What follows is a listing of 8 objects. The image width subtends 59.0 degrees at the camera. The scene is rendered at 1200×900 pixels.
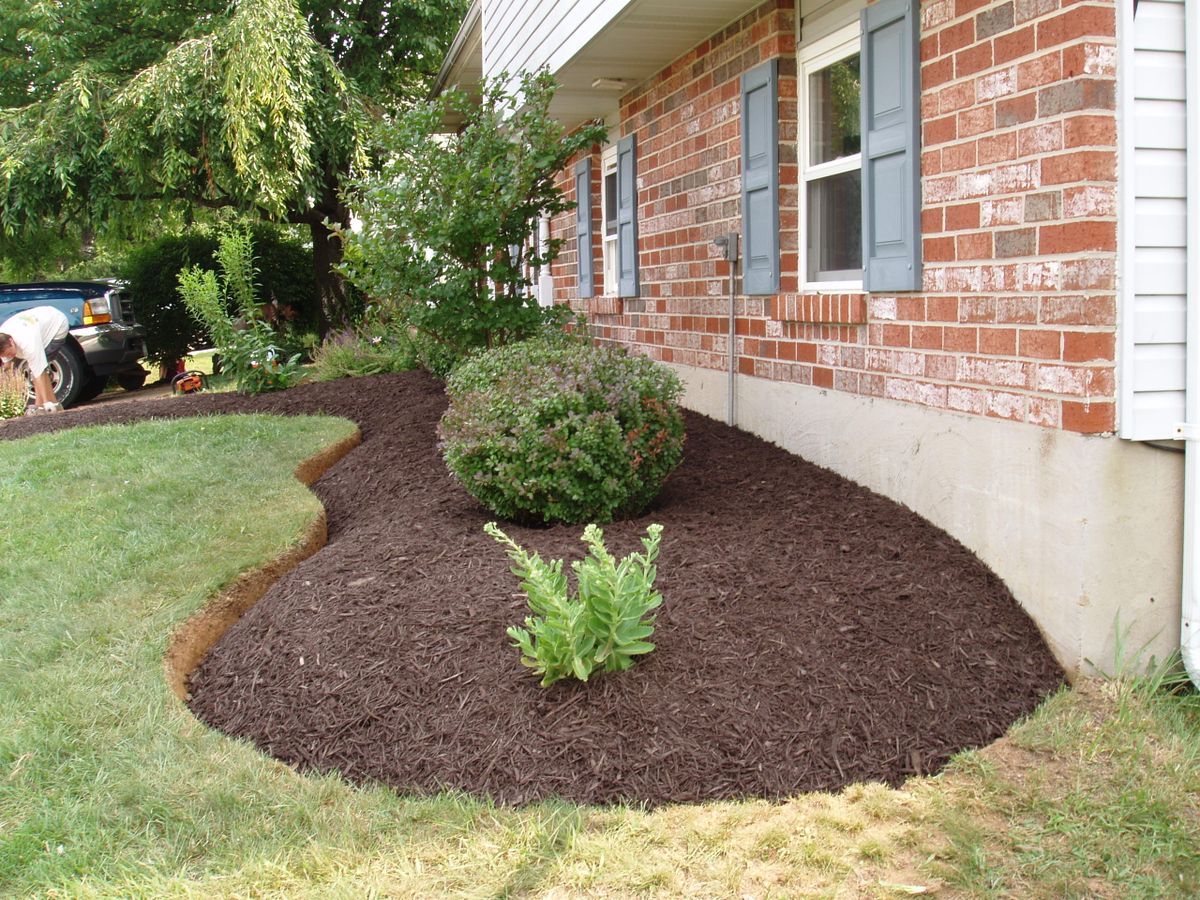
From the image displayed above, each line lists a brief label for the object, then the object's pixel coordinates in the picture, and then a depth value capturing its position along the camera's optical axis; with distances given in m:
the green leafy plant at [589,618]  3.53
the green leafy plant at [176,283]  16.36
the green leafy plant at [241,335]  10.62
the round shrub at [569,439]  4.93
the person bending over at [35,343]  11.80
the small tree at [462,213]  7.18
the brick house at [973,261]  3.54
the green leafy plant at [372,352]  10.94
